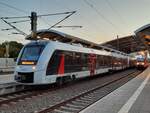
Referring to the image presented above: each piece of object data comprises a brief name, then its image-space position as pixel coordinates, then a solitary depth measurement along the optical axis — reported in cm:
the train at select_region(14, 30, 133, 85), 757
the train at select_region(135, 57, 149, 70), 2368
